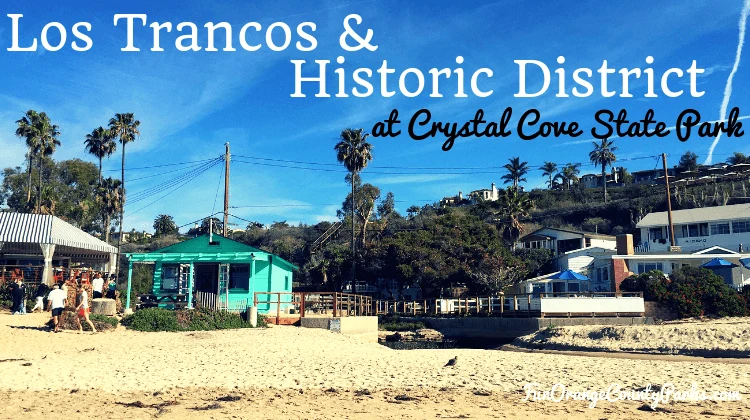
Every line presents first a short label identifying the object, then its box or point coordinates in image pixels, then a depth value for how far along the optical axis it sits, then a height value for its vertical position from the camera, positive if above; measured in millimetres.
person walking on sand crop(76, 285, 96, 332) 20616 -479
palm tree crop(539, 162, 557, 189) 119625 +22928
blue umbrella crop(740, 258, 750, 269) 38469 +1942
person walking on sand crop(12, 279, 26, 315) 25078 -120
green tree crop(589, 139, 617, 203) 110250 +23723
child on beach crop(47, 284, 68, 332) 20578 -225
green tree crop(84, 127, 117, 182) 55875 +12860
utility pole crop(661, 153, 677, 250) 50934 +6509
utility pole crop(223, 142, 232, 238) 41031 +6851
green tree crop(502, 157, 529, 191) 107625 +20487
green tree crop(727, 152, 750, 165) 96562 +20310
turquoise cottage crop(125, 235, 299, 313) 29141 +1238
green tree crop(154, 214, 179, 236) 97000 +10416
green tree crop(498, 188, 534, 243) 62312 +8135
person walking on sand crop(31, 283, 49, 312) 26609 -6
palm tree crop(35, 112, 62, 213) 53688 +12830
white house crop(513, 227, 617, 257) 63125 +5480
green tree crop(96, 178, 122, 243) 56250 +8635
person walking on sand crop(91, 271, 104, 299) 26359 +354
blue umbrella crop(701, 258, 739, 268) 37625 +1778
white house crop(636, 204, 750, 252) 53688 +5697
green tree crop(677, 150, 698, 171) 102531 +21231
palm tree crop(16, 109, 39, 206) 53188 +13440
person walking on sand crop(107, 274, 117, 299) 29034 +305
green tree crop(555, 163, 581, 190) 113750 +20954
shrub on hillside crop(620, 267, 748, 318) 32656 -11
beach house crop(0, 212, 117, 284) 30266 +2503
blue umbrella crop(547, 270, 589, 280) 39562 +1148
